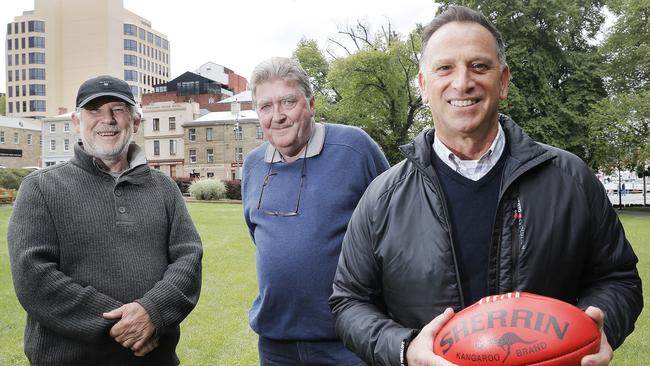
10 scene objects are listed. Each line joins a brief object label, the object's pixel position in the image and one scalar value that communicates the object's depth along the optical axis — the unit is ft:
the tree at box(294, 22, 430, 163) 123.54
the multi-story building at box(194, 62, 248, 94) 266.57
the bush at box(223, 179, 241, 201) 152.56
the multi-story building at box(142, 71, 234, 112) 230.68
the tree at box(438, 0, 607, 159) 101.50
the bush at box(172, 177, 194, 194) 173.06
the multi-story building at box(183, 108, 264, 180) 202.18
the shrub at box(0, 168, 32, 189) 119.14
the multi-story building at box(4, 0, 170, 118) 311.47
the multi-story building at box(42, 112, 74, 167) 237.66
